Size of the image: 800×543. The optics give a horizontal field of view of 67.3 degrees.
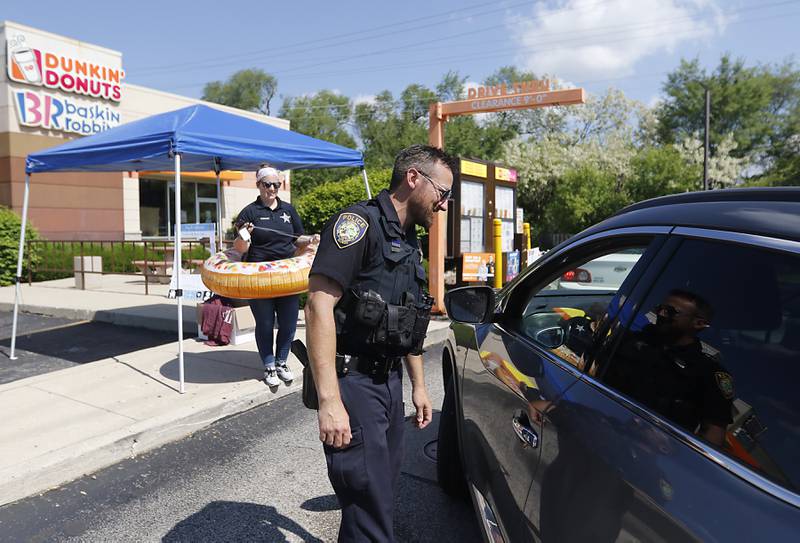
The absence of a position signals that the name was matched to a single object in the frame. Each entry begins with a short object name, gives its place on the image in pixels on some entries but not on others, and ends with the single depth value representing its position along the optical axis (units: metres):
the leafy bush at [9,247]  13.56
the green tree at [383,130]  47.53
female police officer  5.45
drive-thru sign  8.27
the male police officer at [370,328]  2.06
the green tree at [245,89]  67.75
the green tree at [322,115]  58.13
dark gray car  1.20
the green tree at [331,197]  14.63
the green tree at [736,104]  41.47
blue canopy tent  5.54
